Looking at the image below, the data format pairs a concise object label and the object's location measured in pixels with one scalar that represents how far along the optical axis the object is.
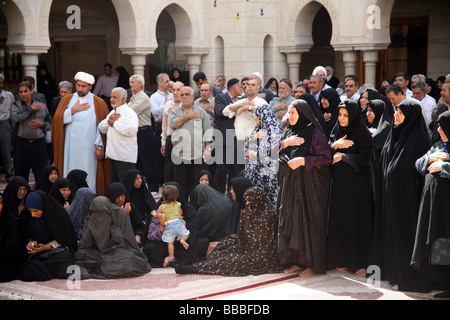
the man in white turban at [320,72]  9.74
